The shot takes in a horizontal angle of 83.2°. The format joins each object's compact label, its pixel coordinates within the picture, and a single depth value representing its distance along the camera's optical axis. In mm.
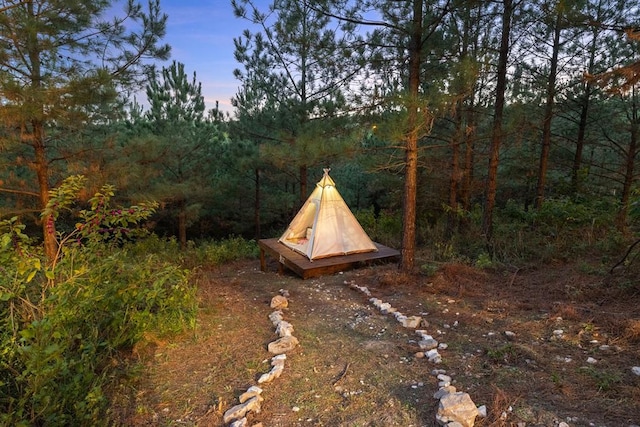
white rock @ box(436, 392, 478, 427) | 2182
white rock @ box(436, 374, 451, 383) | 2686
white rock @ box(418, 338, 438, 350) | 3225
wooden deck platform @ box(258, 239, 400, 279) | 6199
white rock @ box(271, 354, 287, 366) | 3016
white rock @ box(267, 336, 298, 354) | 3294
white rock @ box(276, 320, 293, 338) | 3637
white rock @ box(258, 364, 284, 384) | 2789
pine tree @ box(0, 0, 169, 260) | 4824
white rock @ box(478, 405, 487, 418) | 2250
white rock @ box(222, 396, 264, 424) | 2359
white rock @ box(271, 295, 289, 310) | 4590
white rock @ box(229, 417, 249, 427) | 2251
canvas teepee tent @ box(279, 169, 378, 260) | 6668
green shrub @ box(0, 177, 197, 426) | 2209
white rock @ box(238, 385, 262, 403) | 2543
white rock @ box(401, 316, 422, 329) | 3752
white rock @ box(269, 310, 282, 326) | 3994
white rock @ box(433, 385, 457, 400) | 2473
